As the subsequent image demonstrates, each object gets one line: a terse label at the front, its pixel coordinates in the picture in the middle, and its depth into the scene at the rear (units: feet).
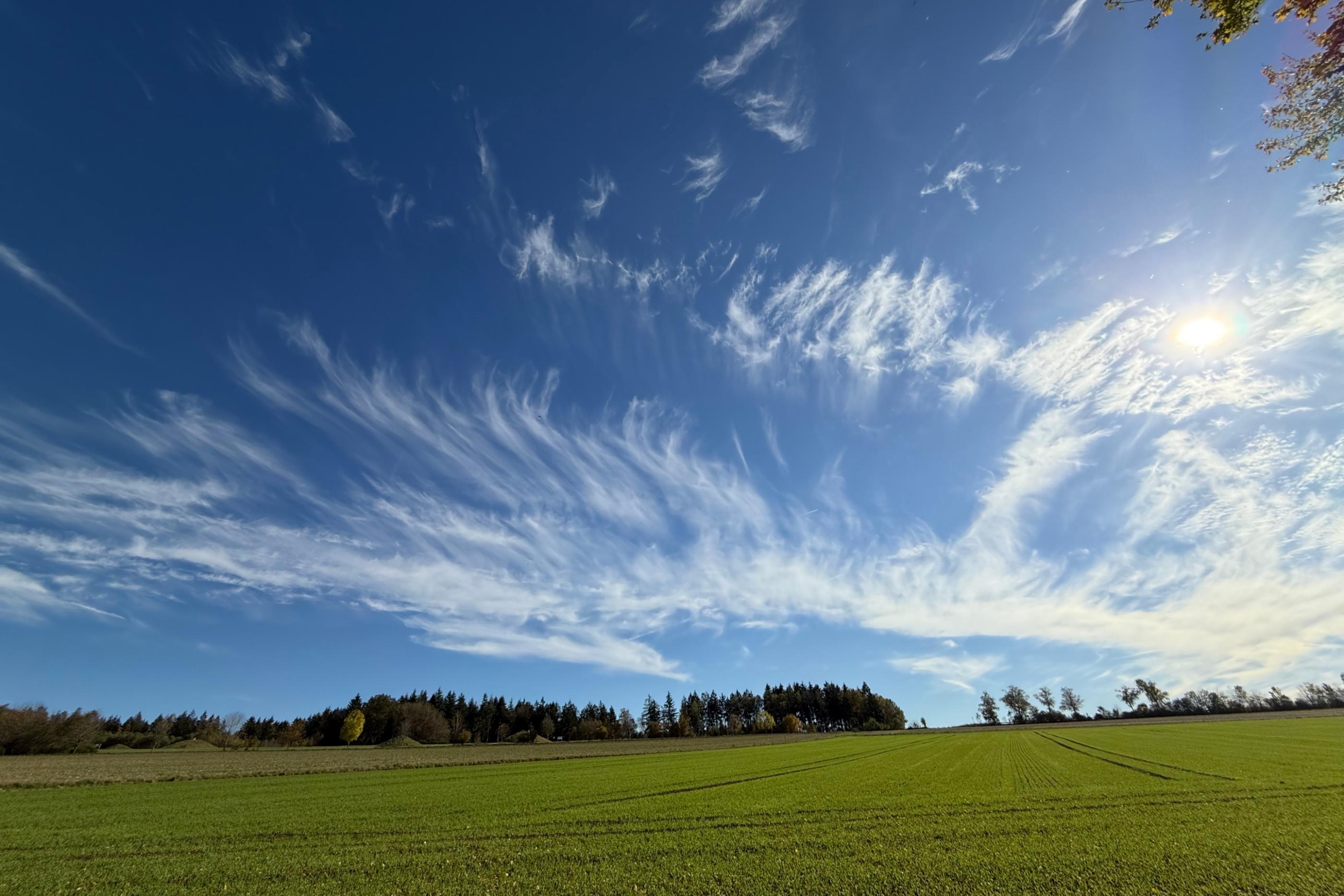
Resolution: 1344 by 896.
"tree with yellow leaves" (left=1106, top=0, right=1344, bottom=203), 34.55
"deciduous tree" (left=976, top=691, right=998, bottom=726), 624.18
